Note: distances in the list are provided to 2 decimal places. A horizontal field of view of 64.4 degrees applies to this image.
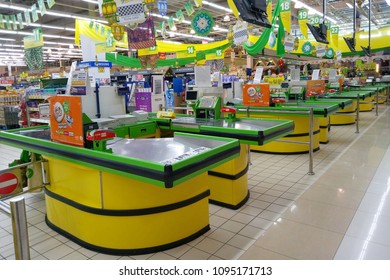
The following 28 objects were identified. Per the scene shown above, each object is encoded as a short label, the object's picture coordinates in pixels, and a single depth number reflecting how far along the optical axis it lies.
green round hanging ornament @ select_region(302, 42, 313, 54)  14.20
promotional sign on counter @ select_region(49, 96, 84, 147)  2.80
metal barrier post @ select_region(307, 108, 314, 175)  5.21
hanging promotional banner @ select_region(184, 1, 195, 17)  7.28
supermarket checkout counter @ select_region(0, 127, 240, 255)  2.65
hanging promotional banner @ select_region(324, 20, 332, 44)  12.91
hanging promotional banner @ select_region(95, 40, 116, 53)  10.33
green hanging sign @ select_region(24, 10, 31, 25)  7.74
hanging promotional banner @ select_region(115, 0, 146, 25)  4.13
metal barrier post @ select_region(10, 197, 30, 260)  1.39
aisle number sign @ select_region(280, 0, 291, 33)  8.23
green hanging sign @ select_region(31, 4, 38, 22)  7.38
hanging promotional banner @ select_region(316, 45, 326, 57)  13.20
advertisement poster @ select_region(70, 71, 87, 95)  3.50
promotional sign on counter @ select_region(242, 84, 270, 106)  5.73
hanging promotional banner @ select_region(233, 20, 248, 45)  6.81
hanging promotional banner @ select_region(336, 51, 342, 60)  15.41
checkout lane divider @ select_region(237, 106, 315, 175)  5.21
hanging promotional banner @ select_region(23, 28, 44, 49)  10.38
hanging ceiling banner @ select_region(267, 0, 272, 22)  7.44
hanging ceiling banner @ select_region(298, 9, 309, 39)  9.59
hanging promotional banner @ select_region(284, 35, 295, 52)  9.88
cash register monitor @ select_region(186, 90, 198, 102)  4.95
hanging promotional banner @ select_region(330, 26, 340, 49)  13.94
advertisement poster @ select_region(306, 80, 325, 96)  7.89
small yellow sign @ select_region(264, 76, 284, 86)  9.40
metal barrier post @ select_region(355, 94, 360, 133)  8.43
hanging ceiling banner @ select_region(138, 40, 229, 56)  14.12
